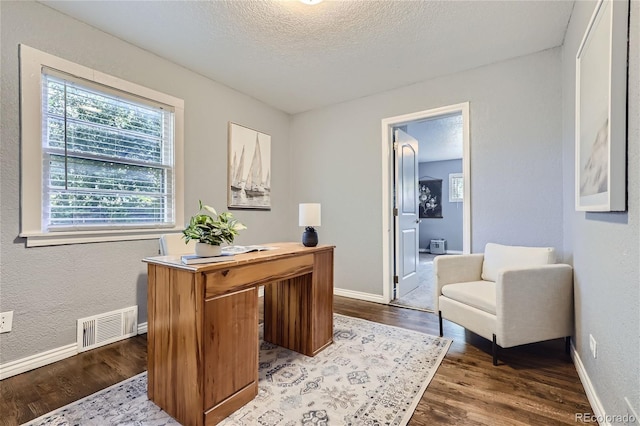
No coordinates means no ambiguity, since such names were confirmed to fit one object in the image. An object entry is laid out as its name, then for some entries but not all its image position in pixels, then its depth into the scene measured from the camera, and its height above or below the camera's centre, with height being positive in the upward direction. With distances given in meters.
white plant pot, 1.63 -0.22
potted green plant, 1.62 -0.13
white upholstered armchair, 2.02 -0.68
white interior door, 3.68 -0.04
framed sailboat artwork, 3.51 +0.53
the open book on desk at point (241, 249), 1.93 -0.27
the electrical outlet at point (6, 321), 1.92 -0.72
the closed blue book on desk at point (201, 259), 1.50 -0.26
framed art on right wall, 1.21 +0.48
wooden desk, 1.43 -0.64
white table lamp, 2.38 -0.04
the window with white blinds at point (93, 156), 2.06 +0.45
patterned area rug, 1.54 -1.09
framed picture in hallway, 7.92 +0.34
